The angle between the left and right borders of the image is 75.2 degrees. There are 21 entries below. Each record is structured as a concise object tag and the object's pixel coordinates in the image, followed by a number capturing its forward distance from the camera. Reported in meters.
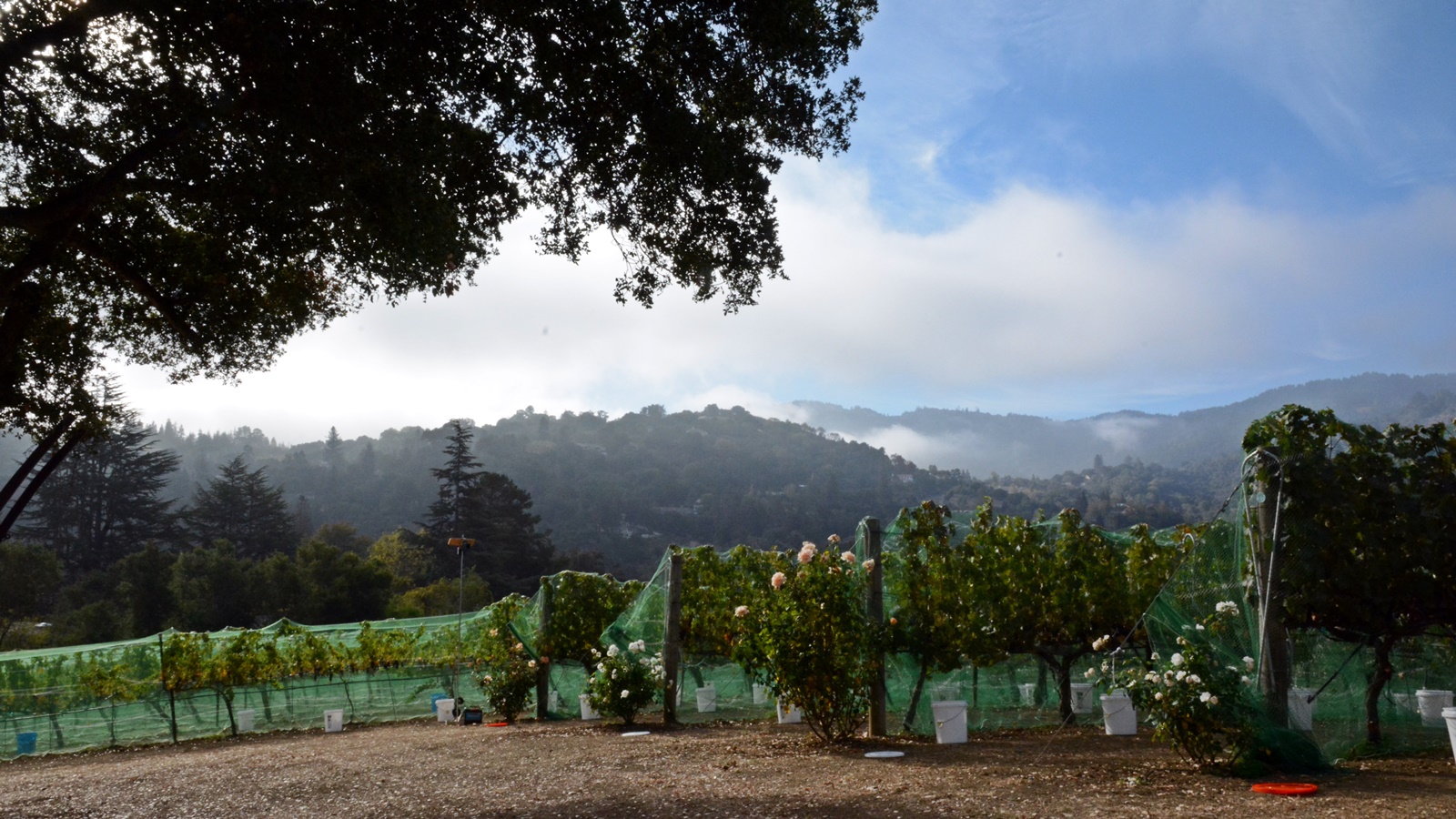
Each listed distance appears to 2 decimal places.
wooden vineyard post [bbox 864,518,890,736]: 8.43
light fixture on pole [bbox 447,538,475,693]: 13.33
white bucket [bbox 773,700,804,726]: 10.21
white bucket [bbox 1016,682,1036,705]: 10.13
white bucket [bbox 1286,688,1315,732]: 6.13
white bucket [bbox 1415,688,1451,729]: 7.67
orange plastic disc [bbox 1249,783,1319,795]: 5.10
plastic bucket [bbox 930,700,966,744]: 8.12
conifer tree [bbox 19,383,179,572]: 40.84
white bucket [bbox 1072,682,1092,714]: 9.46
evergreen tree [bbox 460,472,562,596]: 42.06
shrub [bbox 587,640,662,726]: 10.67
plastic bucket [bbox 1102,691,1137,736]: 8.37
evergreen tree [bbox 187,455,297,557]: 43.00
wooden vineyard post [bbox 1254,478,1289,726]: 5.84
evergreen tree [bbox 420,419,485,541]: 48.75
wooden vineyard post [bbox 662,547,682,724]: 10.64
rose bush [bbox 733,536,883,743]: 7.93
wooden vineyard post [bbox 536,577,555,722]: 12.75
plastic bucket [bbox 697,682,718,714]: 11.92
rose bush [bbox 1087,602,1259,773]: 5.61
